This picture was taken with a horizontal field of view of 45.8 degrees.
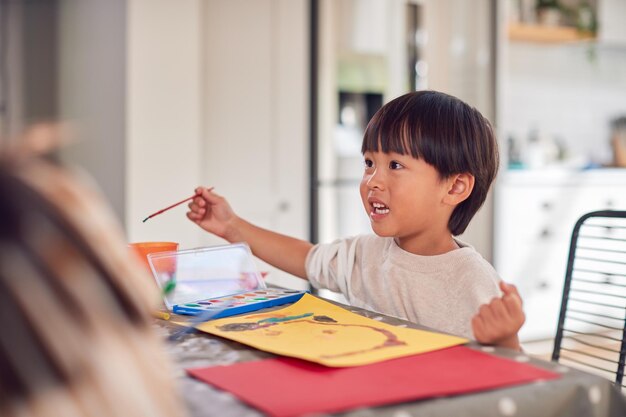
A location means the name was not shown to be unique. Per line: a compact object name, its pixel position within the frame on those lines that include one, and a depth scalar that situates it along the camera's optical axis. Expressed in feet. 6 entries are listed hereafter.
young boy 4.34
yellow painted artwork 2.52
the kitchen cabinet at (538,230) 12.30
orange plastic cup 3.90
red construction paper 2.02
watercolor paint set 3.57
